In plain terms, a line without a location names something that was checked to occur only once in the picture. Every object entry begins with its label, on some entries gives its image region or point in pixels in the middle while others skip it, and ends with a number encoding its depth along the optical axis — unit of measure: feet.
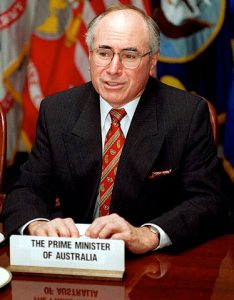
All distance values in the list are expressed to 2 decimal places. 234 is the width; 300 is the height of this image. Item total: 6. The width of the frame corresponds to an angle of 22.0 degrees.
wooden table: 5.07
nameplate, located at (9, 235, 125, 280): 5.24
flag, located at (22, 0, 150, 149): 15.79
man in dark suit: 6.93
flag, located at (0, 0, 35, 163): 15.78
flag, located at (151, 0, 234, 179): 15.49
